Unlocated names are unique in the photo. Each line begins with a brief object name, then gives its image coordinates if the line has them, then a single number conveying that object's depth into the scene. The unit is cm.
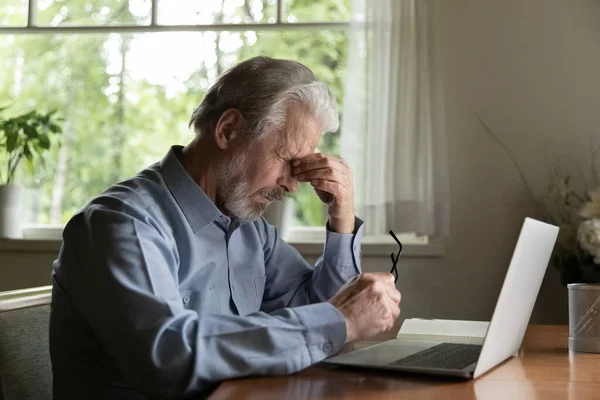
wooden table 99
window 293
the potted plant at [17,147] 283
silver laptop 109
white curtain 259
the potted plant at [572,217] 223
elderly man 111
